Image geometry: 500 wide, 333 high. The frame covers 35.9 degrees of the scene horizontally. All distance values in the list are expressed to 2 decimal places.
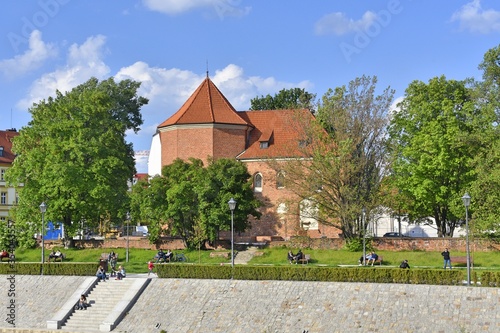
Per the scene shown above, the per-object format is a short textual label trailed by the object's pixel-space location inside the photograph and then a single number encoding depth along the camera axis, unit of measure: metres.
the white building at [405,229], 69.62
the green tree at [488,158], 43.69
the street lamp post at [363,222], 42.50
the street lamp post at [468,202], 32.06
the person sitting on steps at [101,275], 39.25
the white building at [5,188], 73.62
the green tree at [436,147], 49.06
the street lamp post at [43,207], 43.09
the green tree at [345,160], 47.31
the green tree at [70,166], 52.41
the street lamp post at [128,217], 54.45
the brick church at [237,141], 60.34
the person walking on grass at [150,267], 41.78
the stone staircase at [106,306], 34.59
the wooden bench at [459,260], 41.28
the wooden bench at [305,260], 44.22
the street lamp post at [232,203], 38.34
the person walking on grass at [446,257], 39.38
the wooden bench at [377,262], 42.48
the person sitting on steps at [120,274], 39.06
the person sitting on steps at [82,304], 36.22
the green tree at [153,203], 50.81
